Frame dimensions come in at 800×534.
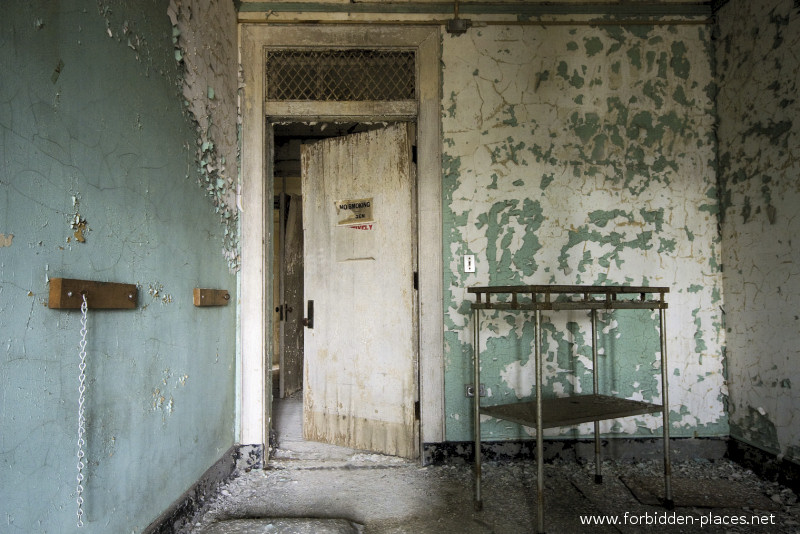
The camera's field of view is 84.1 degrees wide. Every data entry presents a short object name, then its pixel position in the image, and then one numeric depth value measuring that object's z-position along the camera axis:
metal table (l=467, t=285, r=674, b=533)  1.88
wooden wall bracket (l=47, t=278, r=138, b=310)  1.21
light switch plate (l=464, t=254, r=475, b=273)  2.78
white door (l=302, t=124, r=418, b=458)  2.85
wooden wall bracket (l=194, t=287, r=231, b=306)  2.16
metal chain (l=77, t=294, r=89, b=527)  1.32
